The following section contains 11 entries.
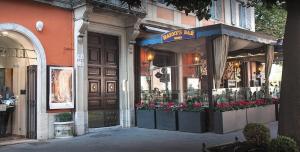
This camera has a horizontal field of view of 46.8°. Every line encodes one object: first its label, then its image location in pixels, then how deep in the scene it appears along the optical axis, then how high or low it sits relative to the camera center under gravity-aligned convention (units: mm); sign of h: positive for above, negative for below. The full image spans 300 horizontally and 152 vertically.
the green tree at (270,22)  20983 +3990
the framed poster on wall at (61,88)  10891 +16
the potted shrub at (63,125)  10852 -1168
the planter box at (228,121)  10922 -1127
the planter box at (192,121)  11281 -1154
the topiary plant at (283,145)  5801 -1004
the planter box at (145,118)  12680 -1163
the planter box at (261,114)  12311 -1058
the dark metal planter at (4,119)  11547 -1018
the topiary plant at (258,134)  6738 -958
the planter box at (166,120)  11977 -1154
